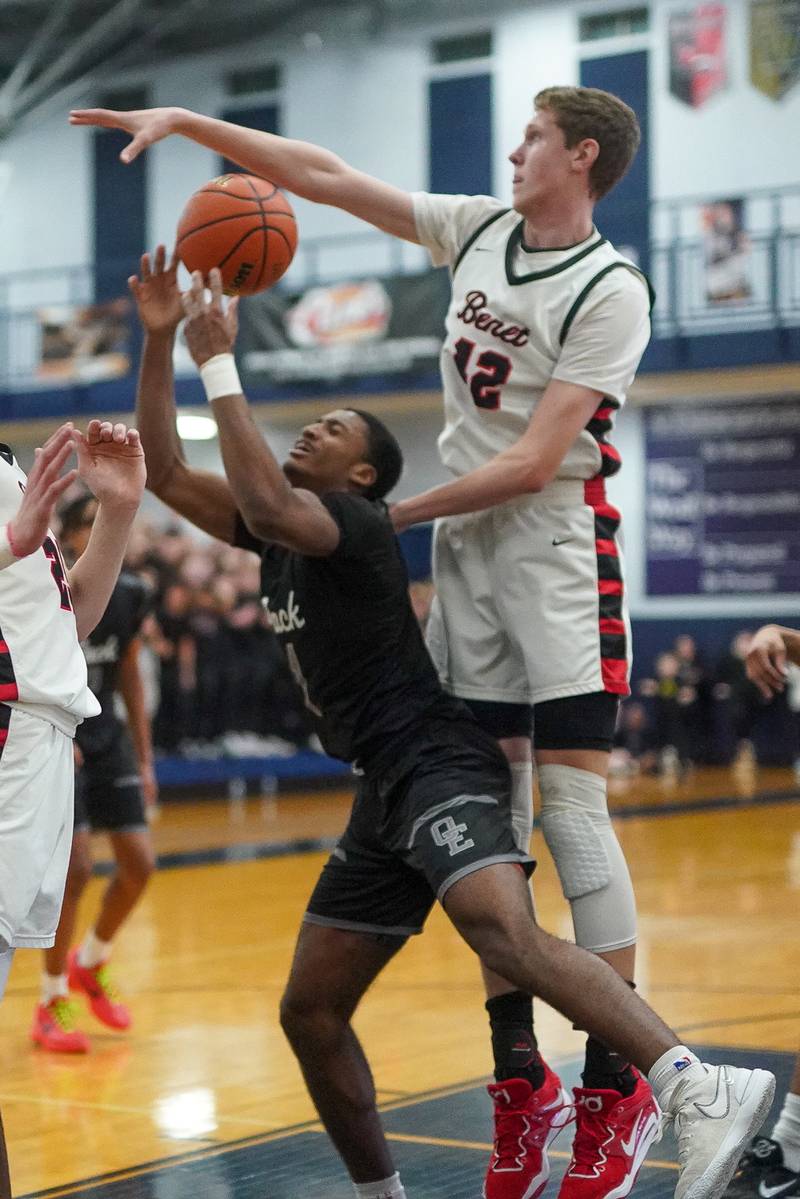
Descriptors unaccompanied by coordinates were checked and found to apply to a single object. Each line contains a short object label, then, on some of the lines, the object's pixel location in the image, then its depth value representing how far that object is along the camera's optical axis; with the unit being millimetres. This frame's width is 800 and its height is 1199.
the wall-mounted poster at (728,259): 17438
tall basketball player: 3670
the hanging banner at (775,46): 18141
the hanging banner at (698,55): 18859
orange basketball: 3941
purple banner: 18984
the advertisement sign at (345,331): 17859
